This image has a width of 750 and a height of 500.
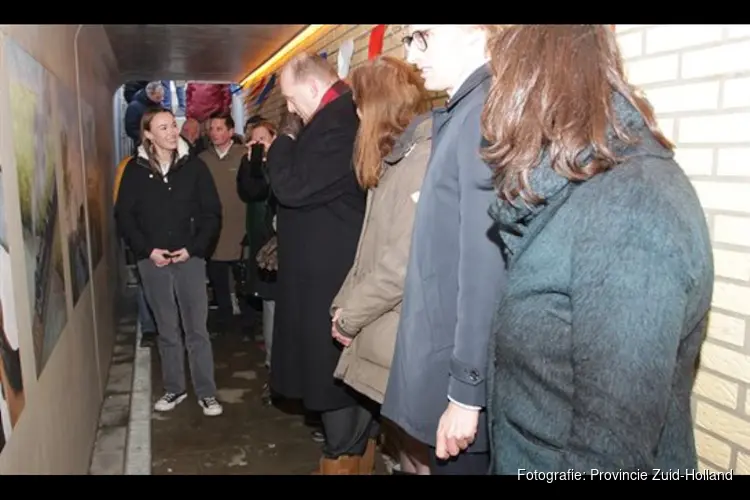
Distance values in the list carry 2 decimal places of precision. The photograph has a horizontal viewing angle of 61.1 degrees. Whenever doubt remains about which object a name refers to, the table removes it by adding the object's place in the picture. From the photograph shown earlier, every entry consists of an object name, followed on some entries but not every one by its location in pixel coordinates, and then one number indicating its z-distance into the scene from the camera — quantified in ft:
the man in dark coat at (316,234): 8.76
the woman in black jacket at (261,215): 12.42
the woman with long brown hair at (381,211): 7.07
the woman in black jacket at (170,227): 12.46
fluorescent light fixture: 20.25
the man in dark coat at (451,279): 5.28
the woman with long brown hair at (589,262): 3.59
